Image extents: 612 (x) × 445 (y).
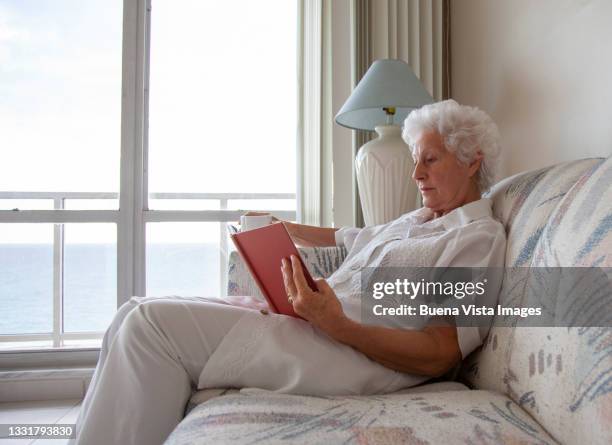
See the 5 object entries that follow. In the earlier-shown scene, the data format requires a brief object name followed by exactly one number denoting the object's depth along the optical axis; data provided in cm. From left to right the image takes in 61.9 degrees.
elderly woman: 104
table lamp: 215
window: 278
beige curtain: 269
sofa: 72
